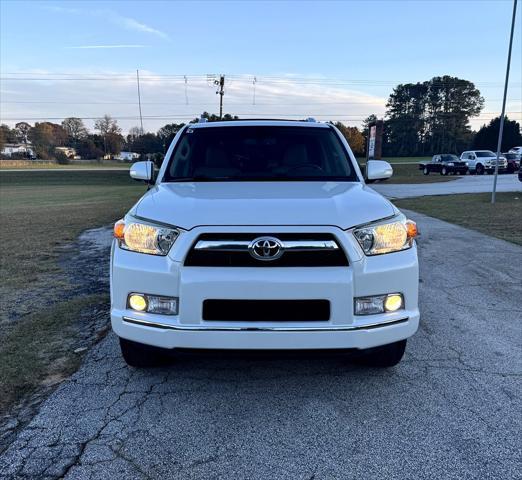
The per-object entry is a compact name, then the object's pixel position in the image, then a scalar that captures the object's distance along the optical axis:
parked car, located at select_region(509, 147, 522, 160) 43.13
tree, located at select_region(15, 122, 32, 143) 142.75
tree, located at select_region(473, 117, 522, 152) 73.69
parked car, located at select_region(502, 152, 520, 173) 36.44
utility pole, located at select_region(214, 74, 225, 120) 53.61
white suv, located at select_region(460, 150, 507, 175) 36.12
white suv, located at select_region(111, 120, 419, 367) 2.59
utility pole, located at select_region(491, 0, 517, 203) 14.20
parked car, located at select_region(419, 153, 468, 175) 37.66
